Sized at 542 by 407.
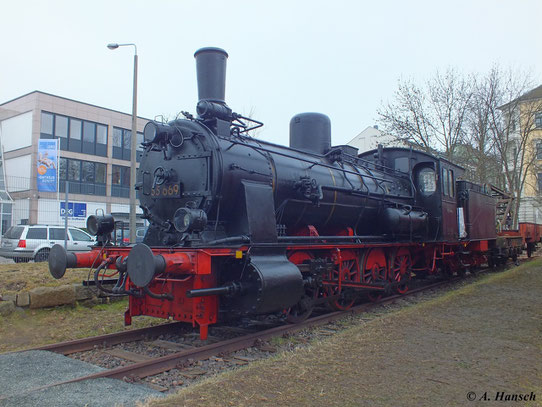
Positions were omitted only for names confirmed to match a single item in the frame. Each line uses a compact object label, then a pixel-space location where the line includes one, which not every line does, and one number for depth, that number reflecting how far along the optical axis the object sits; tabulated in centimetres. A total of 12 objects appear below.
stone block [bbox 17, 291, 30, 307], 809
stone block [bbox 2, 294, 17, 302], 812
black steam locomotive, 589
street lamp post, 1152
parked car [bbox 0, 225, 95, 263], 1583
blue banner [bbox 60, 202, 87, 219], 2582
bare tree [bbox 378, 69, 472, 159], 2456
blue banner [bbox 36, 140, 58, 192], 2297
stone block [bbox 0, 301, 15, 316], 766
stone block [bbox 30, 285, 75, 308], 811
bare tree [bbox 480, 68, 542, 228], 2559
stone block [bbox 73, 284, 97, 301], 884
